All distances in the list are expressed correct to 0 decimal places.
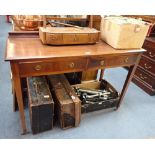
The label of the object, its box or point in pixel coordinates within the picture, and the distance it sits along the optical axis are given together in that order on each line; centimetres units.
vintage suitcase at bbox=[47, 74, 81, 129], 143
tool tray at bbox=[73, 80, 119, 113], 167
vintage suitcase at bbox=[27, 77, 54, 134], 133
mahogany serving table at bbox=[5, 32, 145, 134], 111
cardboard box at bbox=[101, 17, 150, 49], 131
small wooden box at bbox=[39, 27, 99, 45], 126
